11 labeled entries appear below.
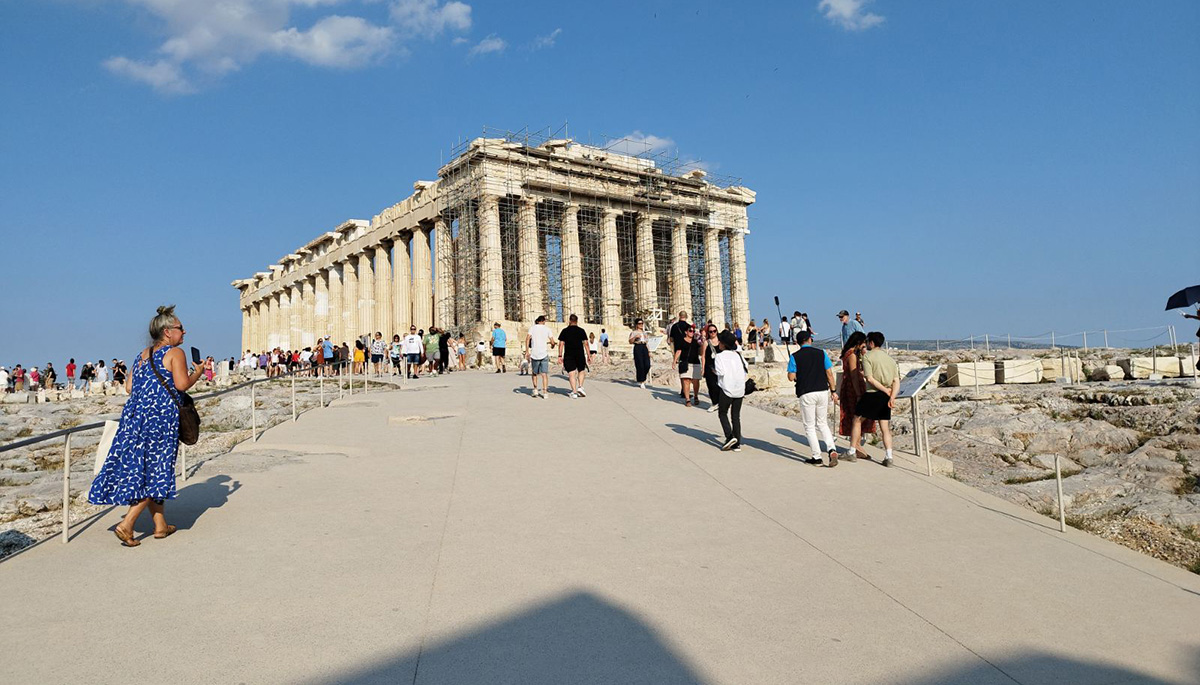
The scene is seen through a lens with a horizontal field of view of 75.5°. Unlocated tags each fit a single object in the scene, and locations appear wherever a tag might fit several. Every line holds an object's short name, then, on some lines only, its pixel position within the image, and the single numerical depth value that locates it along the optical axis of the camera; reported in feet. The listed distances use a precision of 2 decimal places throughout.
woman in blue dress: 18.98
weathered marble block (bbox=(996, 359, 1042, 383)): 69.05
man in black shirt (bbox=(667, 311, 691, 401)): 50.37
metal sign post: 31.30
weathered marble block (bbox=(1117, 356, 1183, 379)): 68.18
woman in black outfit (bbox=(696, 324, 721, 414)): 42.24
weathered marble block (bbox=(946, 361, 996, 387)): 69.31
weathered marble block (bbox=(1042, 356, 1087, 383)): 71.05
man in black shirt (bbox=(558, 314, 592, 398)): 50.70
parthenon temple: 118.83
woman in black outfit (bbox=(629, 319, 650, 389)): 59.88
